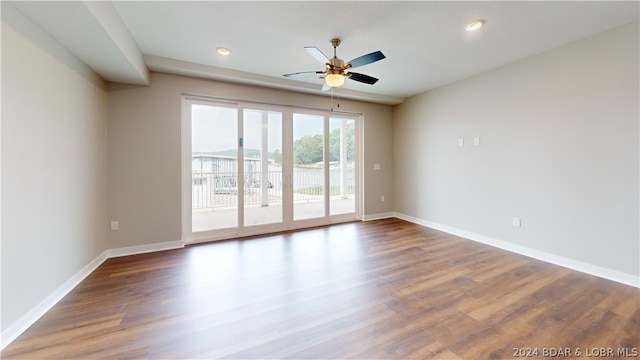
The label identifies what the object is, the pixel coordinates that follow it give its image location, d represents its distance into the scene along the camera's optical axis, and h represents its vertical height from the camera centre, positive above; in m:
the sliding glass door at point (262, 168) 3.94 +0.26
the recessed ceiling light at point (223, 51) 2.99 +1.63
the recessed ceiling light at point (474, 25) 2.44 +1.57
